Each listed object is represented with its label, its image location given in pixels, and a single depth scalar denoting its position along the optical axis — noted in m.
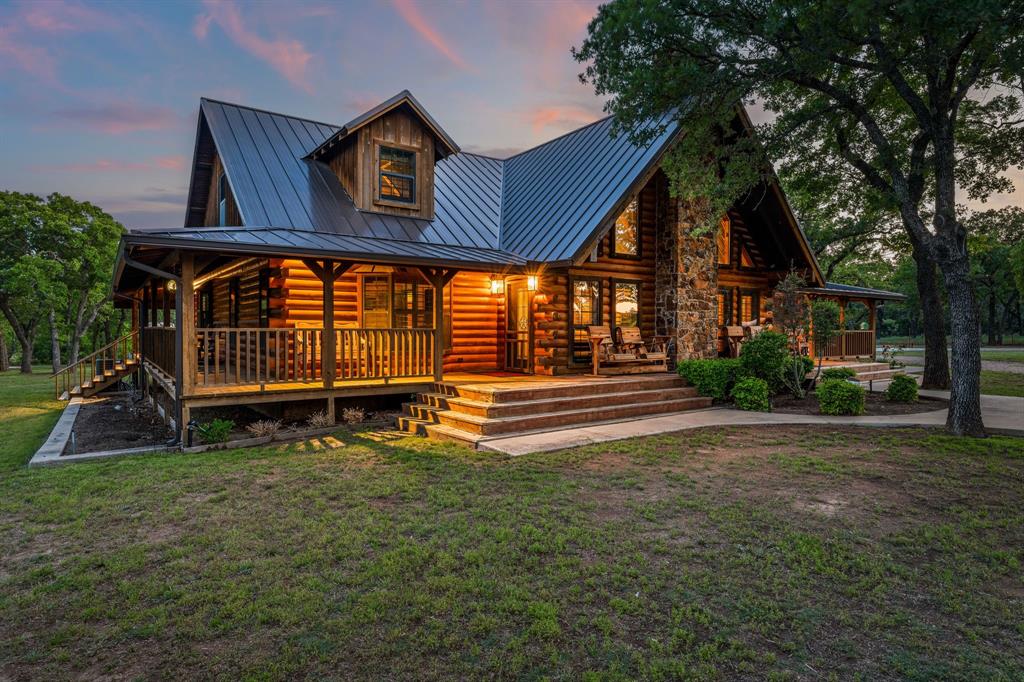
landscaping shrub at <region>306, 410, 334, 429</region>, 9.55
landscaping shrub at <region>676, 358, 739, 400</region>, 11.92
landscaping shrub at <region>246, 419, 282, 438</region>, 8.82
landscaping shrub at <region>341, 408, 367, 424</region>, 10.03
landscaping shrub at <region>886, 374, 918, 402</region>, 12.25
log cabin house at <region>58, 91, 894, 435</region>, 9.48
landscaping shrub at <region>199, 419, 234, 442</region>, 8.30
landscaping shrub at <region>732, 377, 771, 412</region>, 11.41
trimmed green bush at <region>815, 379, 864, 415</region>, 10.76
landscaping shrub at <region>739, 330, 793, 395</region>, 12.04
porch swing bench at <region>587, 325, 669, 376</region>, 12.81
